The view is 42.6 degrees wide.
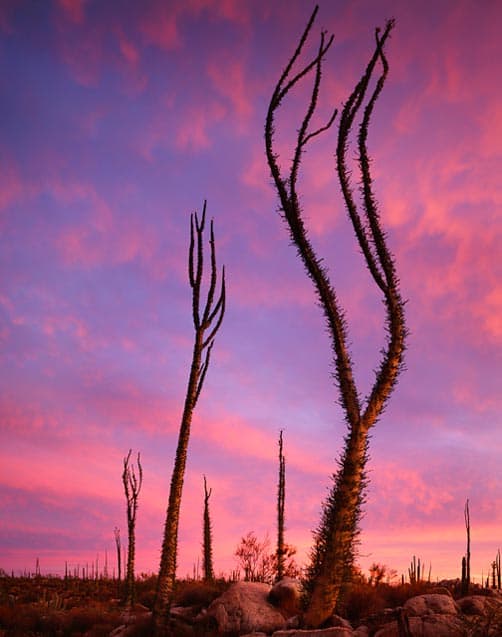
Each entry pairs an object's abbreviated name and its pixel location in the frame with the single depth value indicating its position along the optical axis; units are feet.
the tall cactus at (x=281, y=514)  94.59
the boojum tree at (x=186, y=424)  50.83
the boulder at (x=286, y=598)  51.31
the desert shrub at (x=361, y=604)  49.26
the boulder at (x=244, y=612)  48.01
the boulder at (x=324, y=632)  36.86
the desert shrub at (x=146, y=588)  87.81
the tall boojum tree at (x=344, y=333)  39.37
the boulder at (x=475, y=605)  44.88
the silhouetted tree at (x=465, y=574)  64.13
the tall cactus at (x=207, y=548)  112.47
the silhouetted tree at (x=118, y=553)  119.24
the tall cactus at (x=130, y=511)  96.92
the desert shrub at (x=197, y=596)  60.23
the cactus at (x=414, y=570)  82.63
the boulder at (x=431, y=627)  38.29
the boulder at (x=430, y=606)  42.37
